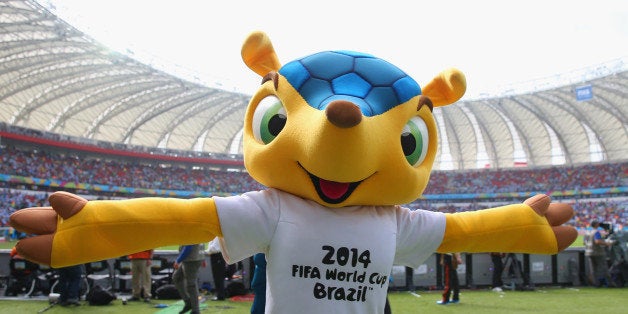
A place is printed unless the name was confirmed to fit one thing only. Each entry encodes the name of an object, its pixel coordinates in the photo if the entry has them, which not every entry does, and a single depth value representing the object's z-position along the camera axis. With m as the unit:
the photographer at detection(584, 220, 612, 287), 11.53
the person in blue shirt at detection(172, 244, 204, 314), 6.68
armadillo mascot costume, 2.20
